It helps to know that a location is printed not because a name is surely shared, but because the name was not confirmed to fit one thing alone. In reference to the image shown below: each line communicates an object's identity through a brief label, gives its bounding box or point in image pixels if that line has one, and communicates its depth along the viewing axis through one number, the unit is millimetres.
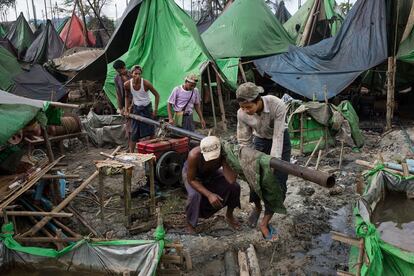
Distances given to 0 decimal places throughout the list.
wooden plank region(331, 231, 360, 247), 2729
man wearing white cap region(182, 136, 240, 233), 3521
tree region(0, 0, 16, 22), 30083
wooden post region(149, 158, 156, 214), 4441
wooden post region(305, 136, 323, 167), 6682
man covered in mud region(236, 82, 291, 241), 3463
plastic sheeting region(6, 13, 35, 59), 18641
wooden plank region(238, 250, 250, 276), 3279
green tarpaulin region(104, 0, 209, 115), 9078
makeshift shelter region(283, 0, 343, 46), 14258
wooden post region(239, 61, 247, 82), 10705
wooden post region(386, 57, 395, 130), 8672
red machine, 4902
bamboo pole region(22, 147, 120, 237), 3713
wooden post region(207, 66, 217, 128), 9320
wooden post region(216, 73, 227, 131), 9586
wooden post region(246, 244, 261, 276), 3338
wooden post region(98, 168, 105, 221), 4199
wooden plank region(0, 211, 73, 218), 3625
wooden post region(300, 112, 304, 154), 7246
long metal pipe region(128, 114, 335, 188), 2541
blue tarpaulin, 9703
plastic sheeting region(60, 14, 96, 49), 18375
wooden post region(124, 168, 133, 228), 4133
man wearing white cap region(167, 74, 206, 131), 6133
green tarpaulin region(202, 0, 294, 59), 12344
